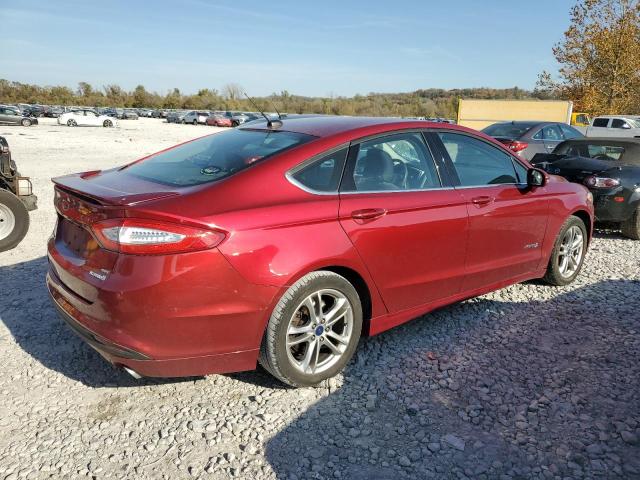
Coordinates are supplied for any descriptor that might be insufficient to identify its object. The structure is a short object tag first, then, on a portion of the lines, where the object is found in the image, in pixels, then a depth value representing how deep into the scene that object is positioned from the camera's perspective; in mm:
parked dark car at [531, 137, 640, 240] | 7066
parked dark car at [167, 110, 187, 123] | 56956
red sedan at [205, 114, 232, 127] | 52853
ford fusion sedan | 2648
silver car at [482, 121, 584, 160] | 12106
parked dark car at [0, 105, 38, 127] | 35781
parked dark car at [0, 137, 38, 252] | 5930
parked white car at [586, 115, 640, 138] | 23016
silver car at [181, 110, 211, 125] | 55000
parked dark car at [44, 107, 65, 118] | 55875
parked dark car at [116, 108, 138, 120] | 62197
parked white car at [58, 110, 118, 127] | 40688
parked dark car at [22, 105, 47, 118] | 52831
